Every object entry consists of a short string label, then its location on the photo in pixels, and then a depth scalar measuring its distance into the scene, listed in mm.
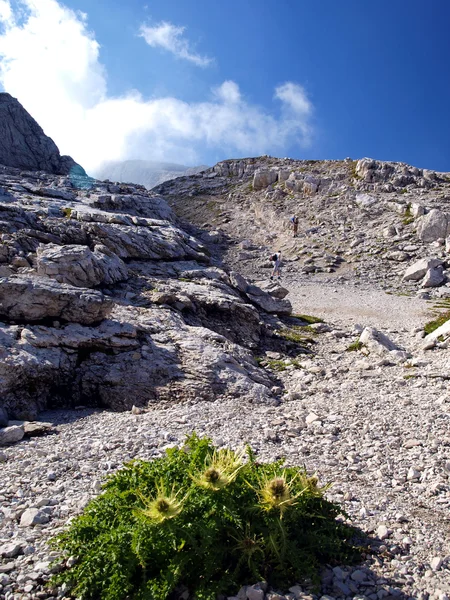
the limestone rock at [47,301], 13695
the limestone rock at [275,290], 29125
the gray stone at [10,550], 5363
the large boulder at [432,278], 34156
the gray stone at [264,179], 74750
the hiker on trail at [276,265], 39031
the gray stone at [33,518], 6172
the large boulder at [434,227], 42375
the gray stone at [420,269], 36062
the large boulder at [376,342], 17306
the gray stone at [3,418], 10234
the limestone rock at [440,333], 17797
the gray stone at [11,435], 9238
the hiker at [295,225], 53925
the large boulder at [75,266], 18016
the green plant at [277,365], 16922
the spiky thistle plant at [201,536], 4273
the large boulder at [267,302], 26016
